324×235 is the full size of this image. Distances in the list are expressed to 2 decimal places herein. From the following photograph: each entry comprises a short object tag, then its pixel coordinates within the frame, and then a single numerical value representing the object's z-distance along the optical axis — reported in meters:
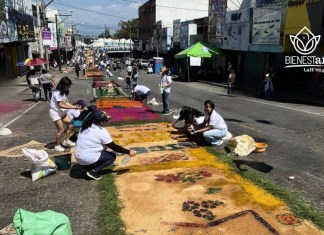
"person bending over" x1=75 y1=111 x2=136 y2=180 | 6.62
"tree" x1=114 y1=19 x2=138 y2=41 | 136.50
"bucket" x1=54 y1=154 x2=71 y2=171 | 7.61
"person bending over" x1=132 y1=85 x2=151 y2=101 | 18.22
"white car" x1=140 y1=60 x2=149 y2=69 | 58.17
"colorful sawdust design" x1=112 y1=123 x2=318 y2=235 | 5.21
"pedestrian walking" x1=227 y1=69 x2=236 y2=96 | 22.23
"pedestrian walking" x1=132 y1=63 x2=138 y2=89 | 22.25
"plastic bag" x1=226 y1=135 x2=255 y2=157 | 8.73
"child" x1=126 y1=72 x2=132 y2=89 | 24.70
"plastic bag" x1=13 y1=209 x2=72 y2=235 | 3.85
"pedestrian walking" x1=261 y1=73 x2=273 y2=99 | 21.52
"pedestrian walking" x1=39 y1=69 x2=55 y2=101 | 17.55
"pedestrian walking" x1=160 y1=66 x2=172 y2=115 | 13.89
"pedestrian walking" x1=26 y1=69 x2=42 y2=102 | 18.47
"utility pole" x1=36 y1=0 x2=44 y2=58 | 36.27
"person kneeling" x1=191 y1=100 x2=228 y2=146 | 9.14
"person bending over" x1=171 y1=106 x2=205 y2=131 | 10.14
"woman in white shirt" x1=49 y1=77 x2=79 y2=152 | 8.65
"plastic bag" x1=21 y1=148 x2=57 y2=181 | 6.94
